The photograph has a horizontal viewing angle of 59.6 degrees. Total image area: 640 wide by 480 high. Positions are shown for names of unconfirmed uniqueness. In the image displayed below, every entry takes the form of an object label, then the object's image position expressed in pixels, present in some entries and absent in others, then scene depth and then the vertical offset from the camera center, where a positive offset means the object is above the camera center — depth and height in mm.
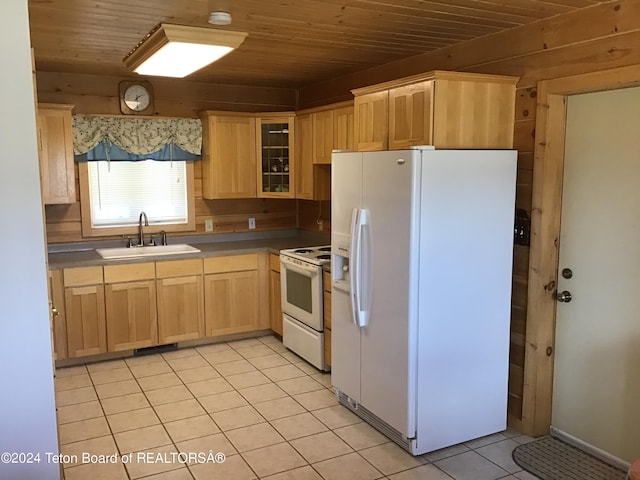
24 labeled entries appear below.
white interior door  2832 -552
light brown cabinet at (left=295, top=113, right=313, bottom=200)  4867 +129
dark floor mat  2863 -1546
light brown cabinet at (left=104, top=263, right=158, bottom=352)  4496 -1098
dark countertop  4449 -683
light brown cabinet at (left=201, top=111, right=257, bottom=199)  5051 +156
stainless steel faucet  5023 -536
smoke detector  2830 +783
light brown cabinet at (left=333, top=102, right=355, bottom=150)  4273 +335
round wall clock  4832 +642
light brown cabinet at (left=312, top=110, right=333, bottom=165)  4543 +288
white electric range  4211 -1019
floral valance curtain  4660 +291
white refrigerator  2918 -632
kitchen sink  4749 -694
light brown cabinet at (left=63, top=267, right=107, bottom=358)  4340 -1090
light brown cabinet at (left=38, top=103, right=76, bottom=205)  4312 +148
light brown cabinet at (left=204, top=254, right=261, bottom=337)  4887 -1087
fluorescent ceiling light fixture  2861 +663
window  4852 -216
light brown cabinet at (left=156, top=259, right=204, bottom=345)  4695 -1096
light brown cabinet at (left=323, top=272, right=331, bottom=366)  4117 -1068
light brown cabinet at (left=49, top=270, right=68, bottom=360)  4262 -1131
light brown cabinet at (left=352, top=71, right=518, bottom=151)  2971 +336
